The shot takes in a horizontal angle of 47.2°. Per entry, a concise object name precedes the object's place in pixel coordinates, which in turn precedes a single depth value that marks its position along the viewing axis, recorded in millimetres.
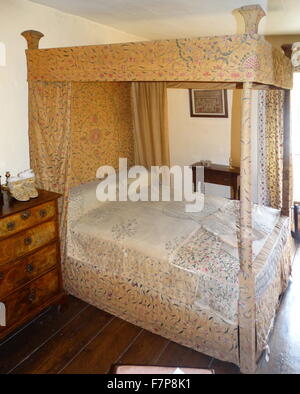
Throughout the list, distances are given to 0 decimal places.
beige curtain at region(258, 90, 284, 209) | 4027
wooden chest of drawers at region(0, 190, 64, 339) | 2416
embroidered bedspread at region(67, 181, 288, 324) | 2379
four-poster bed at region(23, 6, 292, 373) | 1793
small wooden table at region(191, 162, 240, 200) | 4711
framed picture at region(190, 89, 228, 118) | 4930
